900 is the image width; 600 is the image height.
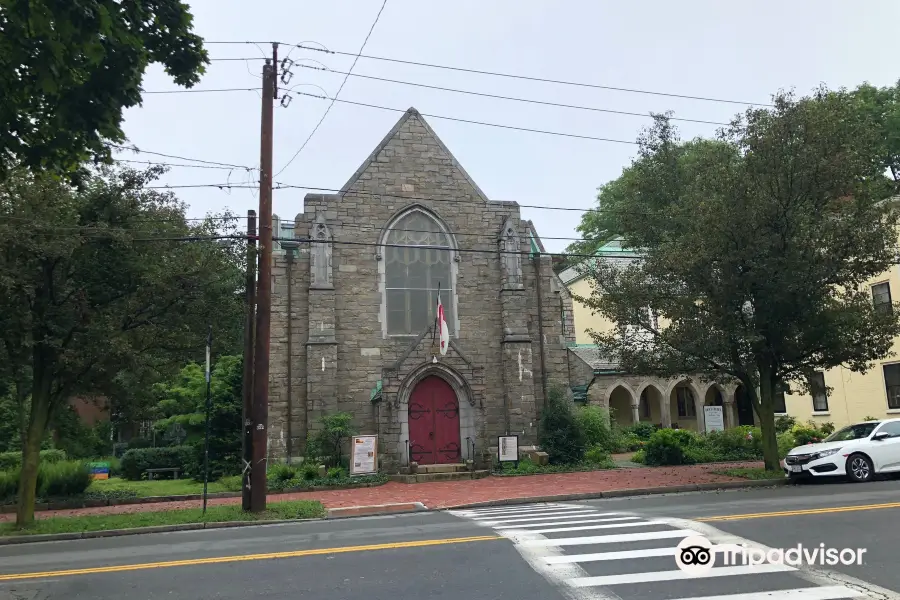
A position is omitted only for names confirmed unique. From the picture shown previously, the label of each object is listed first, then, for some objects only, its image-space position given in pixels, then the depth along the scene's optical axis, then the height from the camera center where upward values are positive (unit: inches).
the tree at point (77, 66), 240.8 +134.0
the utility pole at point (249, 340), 557.6 +63.9
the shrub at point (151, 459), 987.3 -54.2
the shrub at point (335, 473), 756.6 -62.6
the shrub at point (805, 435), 895.1 -45.2
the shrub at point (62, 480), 669.3 -54.3
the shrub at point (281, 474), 740.6 -60.4
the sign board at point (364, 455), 753.6 -43.3
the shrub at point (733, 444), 877.2 -53.9
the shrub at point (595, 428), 906.7 -27.4
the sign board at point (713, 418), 940.0 -20.1
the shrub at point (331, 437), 780.6 -24.1
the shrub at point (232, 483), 713.6 -68.1
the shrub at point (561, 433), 847.1 -30.8
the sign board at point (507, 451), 818.2 -47.8
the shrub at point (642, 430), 1148.5 -40.4
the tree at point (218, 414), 873.5 +6.5
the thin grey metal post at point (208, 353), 535.2 +50.3
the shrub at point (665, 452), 844.6 -56.6
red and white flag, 804.0 +91.4
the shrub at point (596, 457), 845.8 -60.9
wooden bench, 961.4 -69.1
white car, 608.7 -50.2
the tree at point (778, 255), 621.9 +131.8
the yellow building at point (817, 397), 1076.5 +10.8
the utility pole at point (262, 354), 534.9 +48.5
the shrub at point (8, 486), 670.5 -57.5
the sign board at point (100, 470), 993.7 -68.2
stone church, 832.9 +123.9
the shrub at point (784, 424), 1078.4 -35.4
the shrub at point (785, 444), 882.8 -54.8
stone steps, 765.9 -71.6
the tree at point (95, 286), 506.3 +104.9
